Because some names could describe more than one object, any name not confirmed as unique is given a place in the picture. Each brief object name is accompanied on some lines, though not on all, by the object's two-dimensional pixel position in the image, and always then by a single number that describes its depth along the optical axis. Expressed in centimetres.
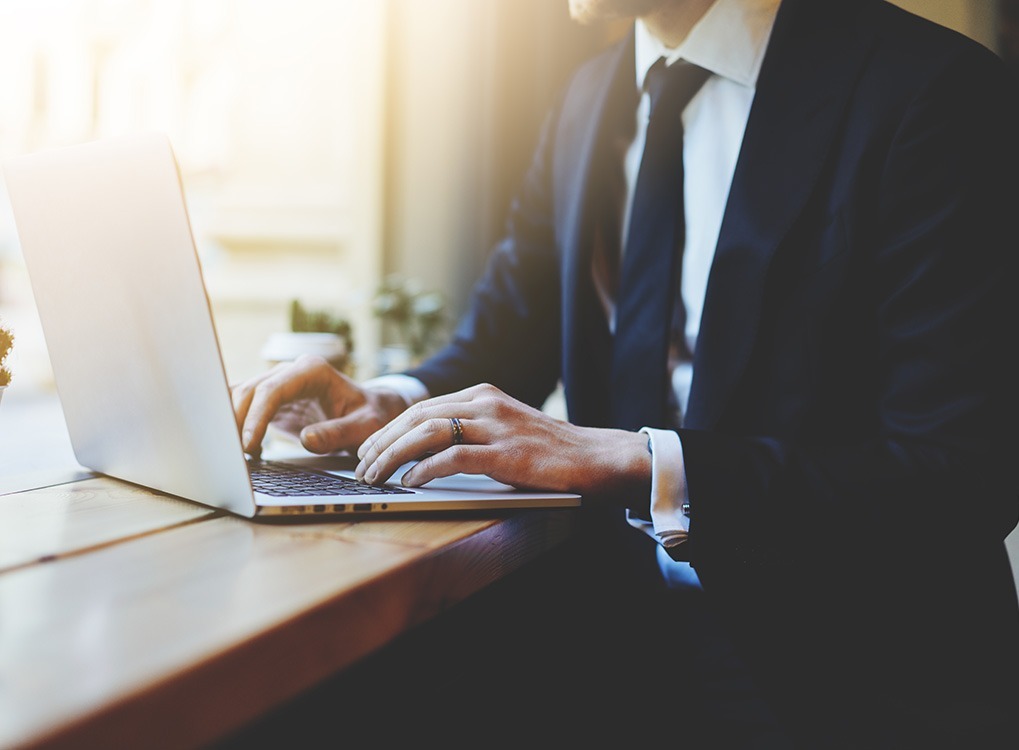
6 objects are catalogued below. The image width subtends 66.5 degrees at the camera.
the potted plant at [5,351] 73
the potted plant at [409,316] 186
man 70
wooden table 31
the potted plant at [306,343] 122
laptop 52
